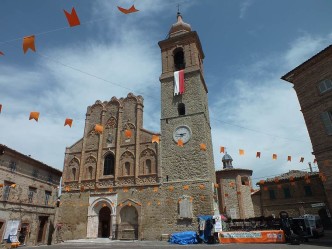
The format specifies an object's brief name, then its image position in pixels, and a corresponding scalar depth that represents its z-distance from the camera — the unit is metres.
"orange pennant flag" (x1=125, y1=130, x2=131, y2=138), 19.64
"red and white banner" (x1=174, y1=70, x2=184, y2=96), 21.73
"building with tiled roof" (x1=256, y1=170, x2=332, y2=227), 27.72
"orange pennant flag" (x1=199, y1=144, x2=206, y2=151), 18.98
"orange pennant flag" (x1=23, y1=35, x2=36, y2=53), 7.39
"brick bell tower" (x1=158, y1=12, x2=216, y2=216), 18.42
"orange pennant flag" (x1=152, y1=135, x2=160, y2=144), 19.90
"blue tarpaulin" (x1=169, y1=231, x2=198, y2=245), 15.27
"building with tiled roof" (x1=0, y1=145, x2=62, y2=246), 17.78
